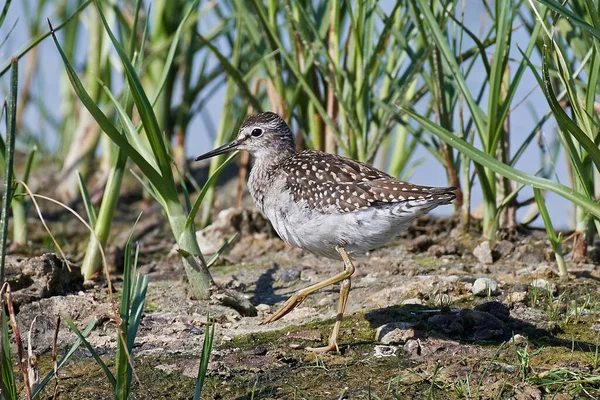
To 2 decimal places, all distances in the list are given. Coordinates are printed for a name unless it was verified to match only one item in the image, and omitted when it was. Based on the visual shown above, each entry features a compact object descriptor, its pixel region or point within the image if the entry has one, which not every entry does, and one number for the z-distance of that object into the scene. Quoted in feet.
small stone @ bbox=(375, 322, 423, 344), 27.85
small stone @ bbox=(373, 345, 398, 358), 27.25
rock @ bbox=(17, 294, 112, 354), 29.55
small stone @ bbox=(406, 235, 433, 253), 39.78
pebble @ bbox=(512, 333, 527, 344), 27.35
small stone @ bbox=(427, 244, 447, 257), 38.58
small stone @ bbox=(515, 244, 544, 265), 37.14
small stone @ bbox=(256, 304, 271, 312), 33.29
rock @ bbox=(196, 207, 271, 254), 41.78
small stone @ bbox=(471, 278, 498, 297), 31.91
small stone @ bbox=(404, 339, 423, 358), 27.14
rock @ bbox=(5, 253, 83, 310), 31.71
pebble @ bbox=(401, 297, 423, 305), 31.65
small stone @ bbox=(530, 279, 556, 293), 31.55
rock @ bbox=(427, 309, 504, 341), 28.14
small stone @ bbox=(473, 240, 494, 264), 36.99
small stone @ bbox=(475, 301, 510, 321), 29.84
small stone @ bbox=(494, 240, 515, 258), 37.47
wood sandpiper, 29.68
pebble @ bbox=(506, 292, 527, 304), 30.86
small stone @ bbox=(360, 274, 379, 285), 35.17
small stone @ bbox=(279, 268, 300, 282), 36.90
